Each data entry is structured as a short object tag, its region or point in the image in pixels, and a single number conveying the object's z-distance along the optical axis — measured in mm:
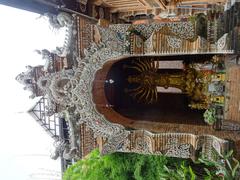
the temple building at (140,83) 5145
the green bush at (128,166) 7184
